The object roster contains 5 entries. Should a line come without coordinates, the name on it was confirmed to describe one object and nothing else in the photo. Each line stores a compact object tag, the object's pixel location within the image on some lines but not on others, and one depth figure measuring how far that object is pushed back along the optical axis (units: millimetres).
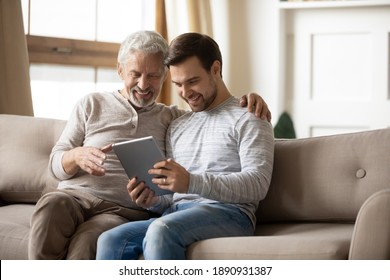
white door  7692
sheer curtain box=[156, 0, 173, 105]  7820
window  6741
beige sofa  3819
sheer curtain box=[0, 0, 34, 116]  5907
